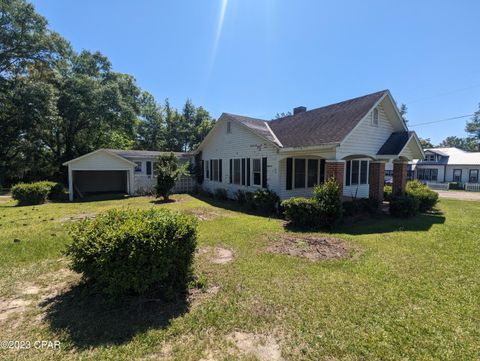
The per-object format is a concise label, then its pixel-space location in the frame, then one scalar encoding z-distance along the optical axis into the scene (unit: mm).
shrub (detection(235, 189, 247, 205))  13045
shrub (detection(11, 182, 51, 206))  13283
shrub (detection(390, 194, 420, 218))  9945
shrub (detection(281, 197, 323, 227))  8211
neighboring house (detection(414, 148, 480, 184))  29188
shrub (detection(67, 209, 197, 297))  3309
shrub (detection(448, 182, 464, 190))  27734
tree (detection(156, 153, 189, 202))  14461
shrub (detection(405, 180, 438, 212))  11250
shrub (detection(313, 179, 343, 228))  8148
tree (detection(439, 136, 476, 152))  70969
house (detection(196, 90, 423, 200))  10062
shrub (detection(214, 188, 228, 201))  15305
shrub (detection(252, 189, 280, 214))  11164
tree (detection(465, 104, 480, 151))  47612
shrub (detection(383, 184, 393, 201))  13605
